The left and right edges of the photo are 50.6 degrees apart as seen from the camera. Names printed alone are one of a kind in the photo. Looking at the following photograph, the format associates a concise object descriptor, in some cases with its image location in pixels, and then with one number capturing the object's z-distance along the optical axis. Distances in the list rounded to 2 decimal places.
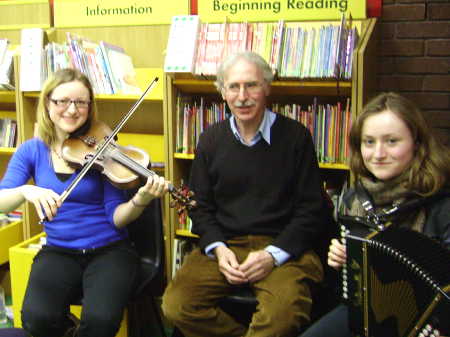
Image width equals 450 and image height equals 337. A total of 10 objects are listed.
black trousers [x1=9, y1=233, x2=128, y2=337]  2.03
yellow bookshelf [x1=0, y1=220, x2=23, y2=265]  2.45
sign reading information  2.61
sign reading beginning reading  2.25
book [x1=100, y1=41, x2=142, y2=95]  2.37
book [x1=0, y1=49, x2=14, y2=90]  2.42
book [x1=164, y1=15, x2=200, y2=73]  2.06
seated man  1.67
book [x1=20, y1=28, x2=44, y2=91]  2.34
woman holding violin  1.63
